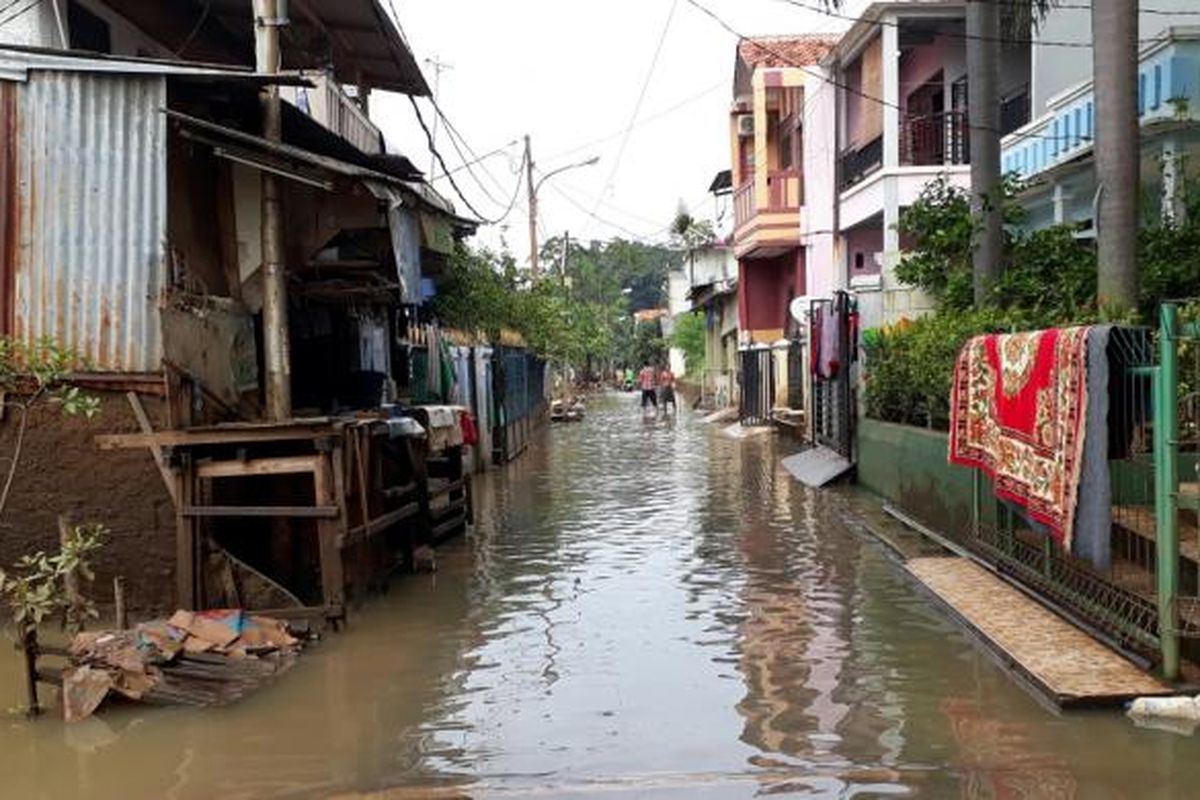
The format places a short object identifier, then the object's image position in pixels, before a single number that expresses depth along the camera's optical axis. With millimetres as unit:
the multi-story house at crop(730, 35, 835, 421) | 28391
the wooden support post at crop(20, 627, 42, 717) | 6246
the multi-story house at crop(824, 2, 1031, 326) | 21656
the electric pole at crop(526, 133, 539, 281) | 36375
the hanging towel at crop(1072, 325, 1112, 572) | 6191
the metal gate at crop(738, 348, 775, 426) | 28183
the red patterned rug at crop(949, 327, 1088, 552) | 6434
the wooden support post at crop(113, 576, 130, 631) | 7664
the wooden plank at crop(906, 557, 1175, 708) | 5895
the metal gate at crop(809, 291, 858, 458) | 16734
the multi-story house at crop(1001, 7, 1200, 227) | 12047
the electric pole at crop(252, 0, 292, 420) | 9031
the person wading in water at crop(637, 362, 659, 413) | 39312
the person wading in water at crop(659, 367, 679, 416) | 39738
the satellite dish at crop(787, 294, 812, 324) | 21125
